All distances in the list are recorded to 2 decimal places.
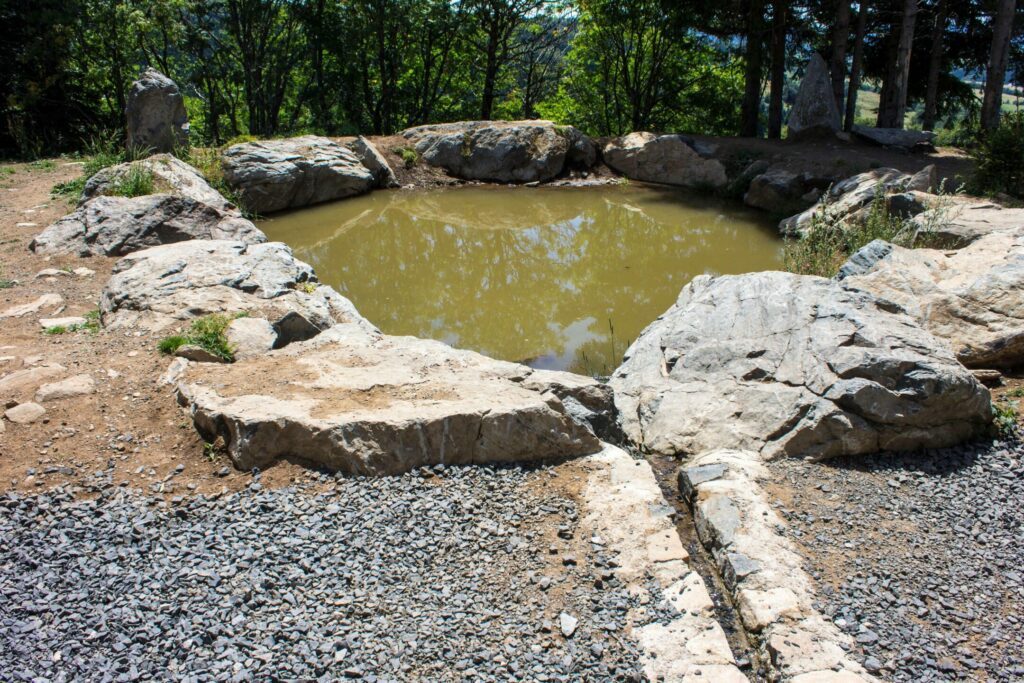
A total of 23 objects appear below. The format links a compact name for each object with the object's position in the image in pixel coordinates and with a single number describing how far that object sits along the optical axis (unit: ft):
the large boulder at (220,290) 22.52
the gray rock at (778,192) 47.62
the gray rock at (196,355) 19.60
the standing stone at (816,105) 56.29
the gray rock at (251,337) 20.47
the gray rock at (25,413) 16.22
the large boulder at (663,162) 54.70
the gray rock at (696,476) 16.78
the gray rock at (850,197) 38.06
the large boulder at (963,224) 27.66
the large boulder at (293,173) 46.19
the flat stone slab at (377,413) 15.81
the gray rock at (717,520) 14.96
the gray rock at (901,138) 53.26
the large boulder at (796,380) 18.10
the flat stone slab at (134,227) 30.32
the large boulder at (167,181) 35.81
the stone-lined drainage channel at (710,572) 12.33
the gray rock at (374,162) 53.88
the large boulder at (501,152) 57.77
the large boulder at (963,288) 21.63
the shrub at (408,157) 57.31
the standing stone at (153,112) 44.04
